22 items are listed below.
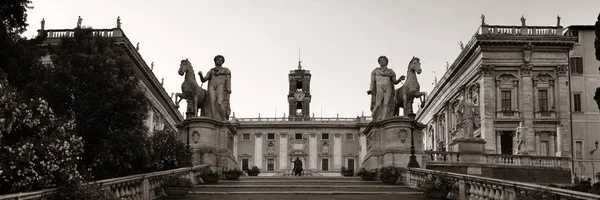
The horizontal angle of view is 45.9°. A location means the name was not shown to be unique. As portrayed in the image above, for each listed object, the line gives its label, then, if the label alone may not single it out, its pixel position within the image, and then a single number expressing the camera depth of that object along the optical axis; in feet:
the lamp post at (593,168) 184.28
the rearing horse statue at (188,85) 96.32
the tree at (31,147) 47.60
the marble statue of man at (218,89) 100.42
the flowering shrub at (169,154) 87.04
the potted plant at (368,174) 92.73
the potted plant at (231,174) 97.14
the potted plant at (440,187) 64.03
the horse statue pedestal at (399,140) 93.15
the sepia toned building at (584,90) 192.54
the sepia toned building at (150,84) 183.32
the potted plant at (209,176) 84.23
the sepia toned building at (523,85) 190.29
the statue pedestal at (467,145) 124.88
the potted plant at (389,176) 83.87
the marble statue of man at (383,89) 99.81
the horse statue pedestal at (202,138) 96.17
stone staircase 66.08
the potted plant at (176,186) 65.46
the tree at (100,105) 77.36
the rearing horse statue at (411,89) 95.08
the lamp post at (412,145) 83.51
